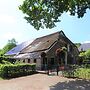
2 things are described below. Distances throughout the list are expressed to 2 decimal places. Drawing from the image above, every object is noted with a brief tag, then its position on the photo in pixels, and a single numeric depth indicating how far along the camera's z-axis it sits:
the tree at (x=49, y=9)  8.72
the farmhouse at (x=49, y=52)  15.82
